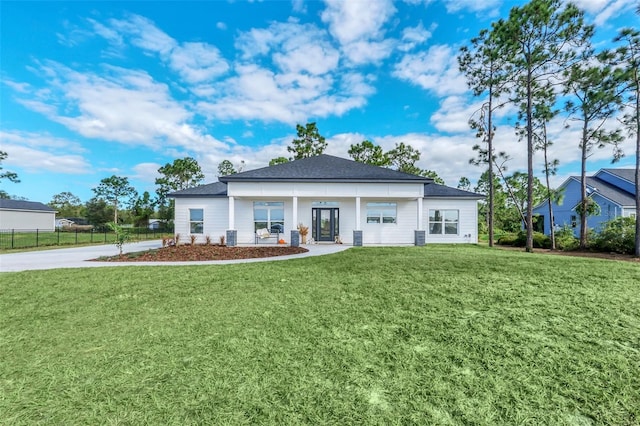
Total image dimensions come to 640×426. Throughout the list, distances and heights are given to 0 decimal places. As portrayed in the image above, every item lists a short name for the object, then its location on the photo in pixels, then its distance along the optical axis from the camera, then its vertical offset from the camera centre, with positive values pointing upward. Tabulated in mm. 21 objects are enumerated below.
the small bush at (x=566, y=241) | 13720 -1384
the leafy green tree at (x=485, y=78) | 14148 +7871
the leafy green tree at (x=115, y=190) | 47562 +4774
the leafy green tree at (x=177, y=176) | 40250 +6327
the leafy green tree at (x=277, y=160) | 29281 +6352
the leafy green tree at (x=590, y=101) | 12016 +5627
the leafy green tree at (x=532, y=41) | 11875 +8571
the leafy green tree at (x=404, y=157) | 30978 +7118
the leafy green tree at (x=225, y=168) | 45028 +8356
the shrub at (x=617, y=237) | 12031 -984
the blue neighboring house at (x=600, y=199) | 20391 +1490
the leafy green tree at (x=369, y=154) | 30281 +7431
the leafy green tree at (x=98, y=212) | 42969 +571
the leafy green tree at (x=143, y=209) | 41531 +1142
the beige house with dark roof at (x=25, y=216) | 31169 -97
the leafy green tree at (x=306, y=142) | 30656 +8924
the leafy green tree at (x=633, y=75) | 10570 +6075
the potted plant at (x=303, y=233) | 14878 -991
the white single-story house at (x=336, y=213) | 14953 +163
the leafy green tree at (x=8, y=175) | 31947 +5195
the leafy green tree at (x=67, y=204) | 54062 +2596
